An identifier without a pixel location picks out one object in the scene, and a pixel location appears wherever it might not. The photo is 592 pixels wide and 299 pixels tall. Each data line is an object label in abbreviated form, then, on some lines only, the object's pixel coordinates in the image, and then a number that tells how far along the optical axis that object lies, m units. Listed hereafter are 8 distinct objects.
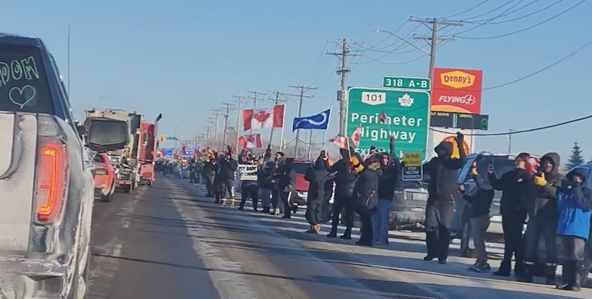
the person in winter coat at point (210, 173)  38.42
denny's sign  63.88
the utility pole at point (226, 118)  122.88
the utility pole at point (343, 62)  56.48
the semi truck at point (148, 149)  44.93
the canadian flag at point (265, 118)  56.57
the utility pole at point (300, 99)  80.47
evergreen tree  96.39
